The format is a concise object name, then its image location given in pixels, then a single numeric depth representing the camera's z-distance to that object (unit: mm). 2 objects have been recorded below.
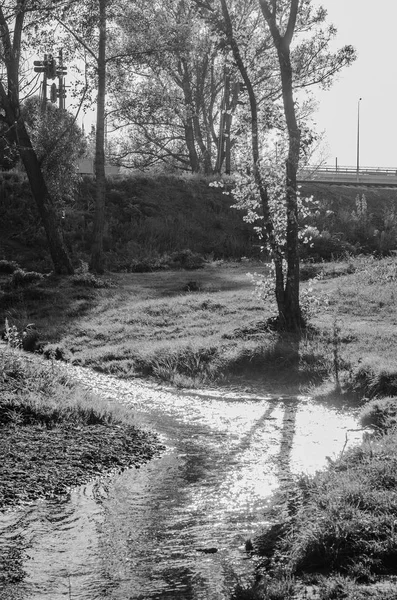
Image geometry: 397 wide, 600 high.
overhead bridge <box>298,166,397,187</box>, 61428
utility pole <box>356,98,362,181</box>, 72112
